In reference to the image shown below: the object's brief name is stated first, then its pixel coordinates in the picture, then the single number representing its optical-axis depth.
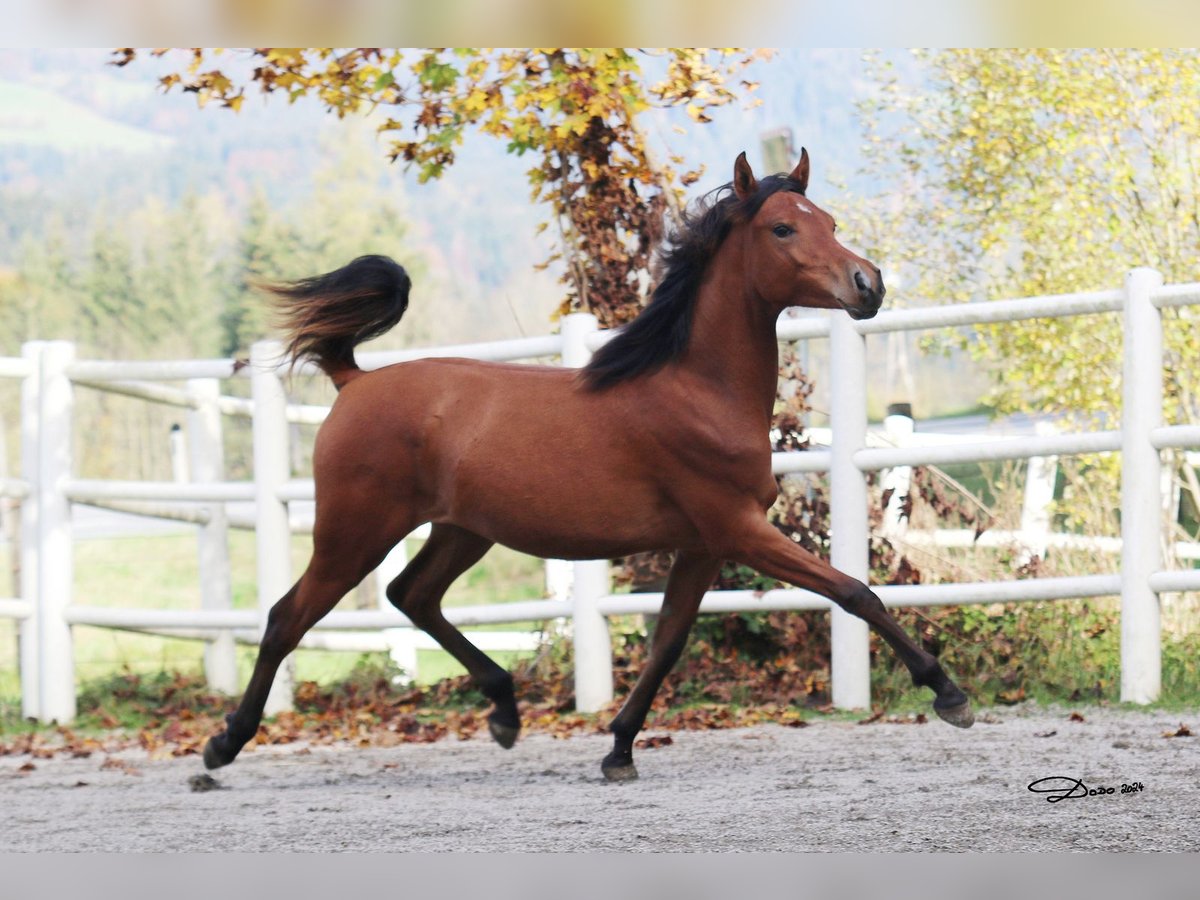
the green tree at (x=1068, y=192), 19.89
